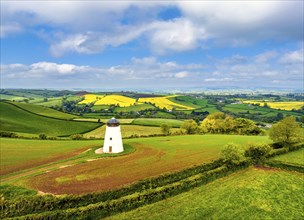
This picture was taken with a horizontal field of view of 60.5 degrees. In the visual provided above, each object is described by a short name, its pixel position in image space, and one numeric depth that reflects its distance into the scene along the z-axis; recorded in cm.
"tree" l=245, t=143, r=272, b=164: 4822
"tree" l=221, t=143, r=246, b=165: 4344
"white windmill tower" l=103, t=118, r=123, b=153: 4845
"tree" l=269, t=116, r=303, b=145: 5746
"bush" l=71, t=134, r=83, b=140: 7312
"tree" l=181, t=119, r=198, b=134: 9181
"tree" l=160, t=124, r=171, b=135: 8881
